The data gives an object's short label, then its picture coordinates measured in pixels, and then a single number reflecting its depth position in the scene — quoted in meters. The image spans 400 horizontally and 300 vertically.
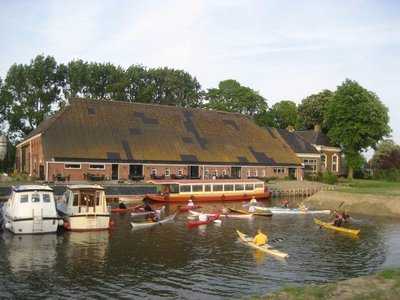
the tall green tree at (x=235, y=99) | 109.75
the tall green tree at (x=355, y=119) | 87.12
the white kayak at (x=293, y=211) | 50.53
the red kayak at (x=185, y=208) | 51.76
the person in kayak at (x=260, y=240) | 31.21
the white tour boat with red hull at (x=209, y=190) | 59.47
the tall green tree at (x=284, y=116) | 117.44
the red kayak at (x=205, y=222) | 40.62
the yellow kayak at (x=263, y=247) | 28.93
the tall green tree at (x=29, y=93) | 89.81
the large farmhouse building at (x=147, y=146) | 64.25
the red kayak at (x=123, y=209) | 49.20
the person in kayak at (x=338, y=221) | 40.47
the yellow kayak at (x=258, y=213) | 48.47
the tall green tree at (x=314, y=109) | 108.94
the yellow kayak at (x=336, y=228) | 37.59
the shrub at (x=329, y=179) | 82.81
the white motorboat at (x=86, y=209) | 37.87
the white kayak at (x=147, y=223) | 39.57
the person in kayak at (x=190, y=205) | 52.59
